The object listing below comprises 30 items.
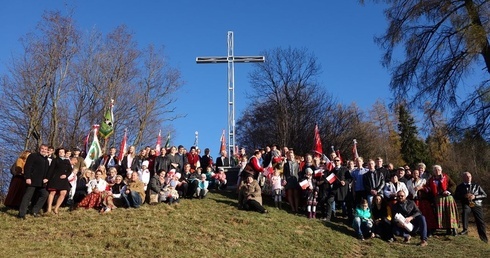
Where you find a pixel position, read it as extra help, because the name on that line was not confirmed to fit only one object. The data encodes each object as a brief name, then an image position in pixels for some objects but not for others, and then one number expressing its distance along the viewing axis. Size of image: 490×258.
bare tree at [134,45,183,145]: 31.50
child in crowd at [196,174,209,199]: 14.80
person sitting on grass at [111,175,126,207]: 12.89
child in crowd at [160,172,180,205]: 13.49
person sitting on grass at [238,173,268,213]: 13.30
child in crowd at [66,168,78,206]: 13.01
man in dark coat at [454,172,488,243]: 13.05
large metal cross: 24.12
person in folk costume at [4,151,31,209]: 12.14
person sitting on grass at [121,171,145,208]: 12.75
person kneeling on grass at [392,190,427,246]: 11.99
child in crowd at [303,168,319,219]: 13.62
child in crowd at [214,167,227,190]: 17.38
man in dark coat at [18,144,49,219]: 11.20
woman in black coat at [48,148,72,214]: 11.62
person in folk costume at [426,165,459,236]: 13.00
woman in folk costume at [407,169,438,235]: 13.24
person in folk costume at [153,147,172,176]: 15.12
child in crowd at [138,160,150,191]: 14.11
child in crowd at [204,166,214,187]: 17.19
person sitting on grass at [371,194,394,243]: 12.23
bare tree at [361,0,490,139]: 13.50
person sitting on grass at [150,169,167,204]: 13.33
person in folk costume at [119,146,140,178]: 15.20
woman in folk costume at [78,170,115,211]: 12.50
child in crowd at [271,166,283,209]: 14.40
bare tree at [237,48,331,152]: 37.59
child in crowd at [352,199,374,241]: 12.20
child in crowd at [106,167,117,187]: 13.69
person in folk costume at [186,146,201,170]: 16.99
